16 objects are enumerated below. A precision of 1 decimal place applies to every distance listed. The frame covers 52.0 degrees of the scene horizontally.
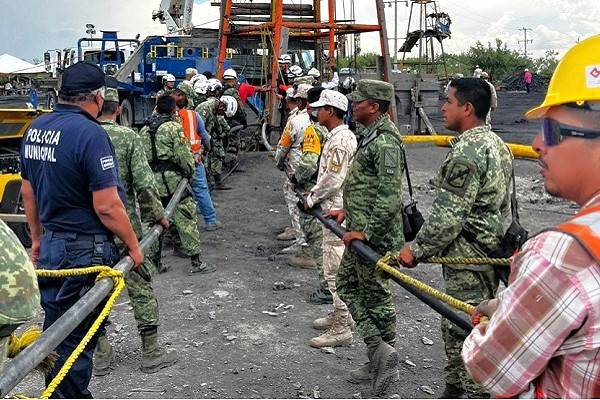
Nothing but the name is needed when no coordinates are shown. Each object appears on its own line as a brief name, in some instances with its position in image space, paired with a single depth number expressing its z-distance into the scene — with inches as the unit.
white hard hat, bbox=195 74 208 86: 444.1
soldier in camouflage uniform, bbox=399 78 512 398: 137.1
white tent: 1199.1
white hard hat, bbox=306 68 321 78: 483.8
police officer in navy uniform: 135.4
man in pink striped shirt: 52.9
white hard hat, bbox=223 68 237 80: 477.7
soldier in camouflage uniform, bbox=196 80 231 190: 409.4
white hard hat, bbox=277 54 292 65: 505.2
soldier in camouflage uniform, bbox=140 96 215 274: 264.4
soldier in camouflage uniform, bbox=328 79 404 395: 166.4
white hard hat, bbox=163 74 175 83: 523.5
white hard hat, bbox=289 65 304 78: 518.9
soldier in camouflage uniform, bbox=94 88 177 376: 179.6
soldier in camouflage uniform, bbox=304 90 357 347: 204.7
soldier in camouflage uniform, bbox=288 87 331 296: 246.7
